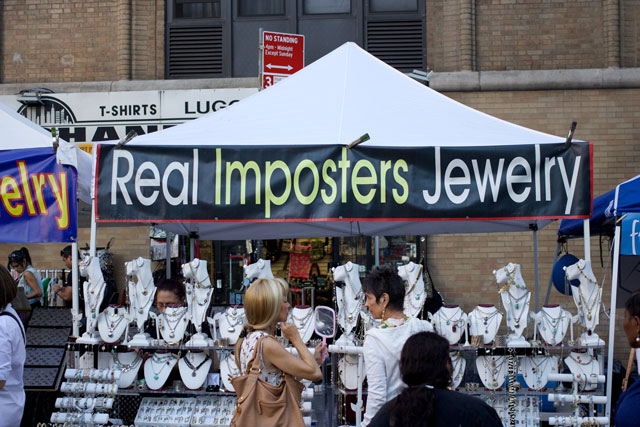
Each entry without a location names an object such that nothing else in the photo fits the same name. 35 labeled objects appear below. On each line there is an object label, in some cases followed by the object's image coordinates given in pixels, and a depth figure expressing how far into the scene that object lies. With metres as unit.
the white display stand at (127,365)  5.57
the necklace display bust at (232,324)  5.41
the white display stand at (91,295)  5.55
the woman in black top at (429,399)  2.54
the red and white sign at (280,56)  8.91
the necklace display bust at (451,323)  5.42
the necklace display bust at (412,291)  5.49
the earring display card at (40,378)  6.00
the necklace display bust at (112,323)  5.59
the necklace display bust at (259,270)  5.43
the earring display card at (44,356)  6.21
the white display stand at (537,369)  5.52
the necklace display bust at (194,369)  5.51
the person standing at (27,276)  8.01
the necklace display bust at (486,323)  5.47
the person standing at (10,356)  4.05
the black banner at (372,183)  5.32
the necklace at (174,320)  5.51
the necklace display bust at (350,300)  5.39
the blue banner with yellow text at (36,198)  5.86
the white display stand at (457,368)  5.52
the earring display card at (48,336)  6.42
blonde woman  3.58
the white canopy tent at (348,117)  5.55
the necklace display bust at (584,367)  5.37
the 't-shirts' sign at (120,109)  10.70
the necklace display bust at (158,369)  5.54
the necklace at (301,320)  5.44
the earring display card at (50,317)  6.59
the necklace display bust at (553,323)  5.48
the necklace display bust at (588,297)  5.42
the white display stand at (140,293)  5.58
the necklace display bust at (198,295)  5.50
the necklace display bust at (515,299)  5.52
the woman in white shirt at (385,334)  3.58
